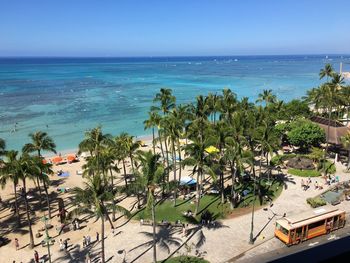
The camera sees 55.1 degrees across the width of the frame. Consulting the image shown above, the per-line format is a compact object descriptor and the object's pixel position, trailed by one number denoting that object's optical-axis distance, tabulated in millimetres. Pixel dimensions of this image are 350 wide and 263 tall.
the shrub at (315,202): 36781
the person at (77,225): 35047
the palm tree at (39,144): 38069
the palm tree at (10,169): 31078
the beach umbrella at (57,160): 57619
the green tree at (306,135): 52812
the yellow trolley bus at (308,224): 29812
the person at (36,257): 29162
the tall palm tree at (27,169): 31158
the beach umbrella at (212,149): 49688
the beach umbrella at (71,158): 58169
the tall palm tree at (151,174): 25994
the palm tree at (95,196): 25219
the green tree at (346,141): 46375
